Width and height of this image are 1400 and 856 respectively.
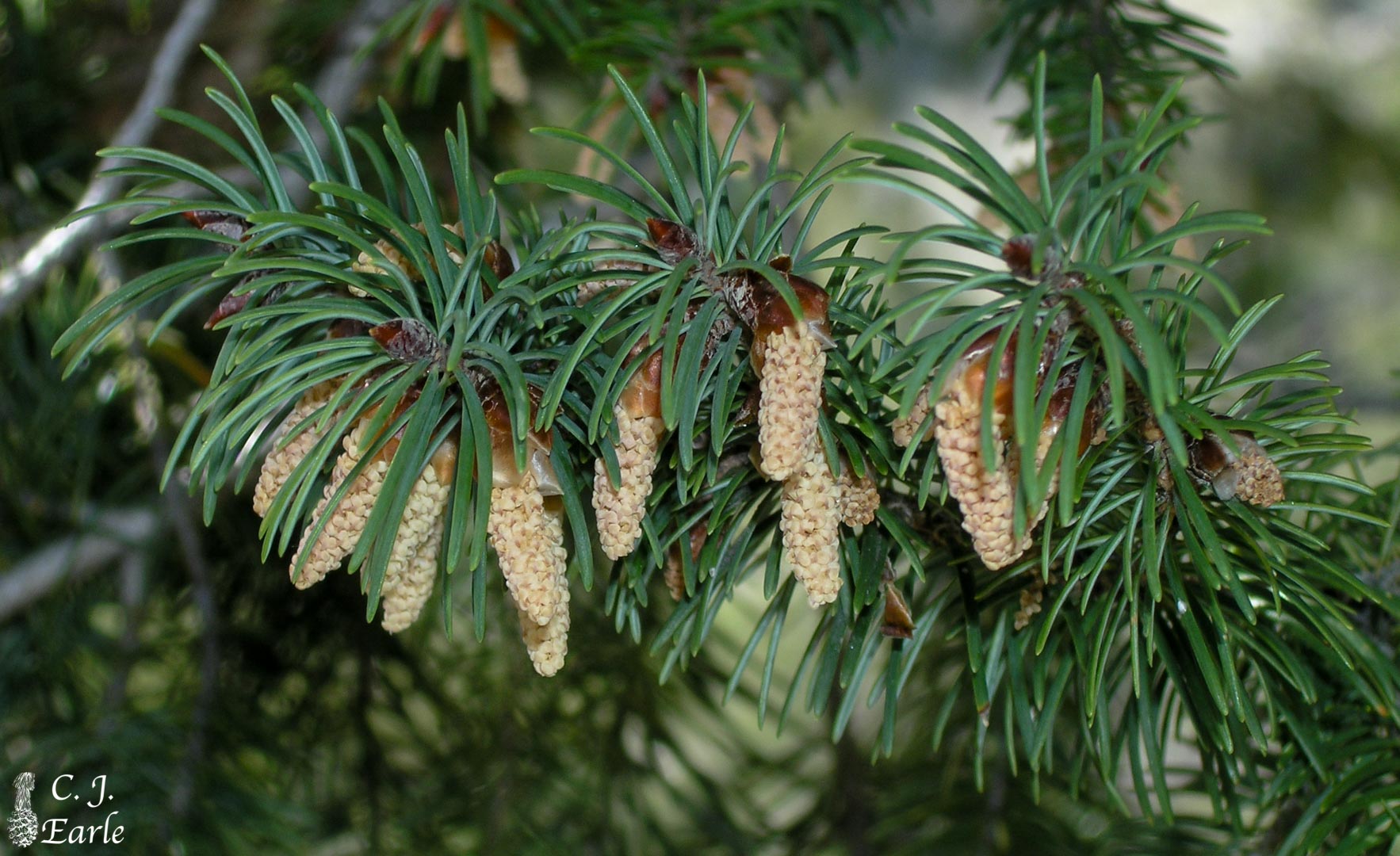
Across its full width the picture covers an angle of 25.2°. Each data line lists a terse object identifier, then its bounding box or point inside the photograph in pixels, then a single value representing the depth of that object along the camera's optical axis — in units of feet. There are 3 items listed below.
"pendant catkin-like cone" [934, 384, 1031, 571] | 1.35
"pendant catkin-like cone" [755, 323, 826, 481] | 1.36
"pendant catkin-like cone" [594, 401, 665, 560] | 1.39
